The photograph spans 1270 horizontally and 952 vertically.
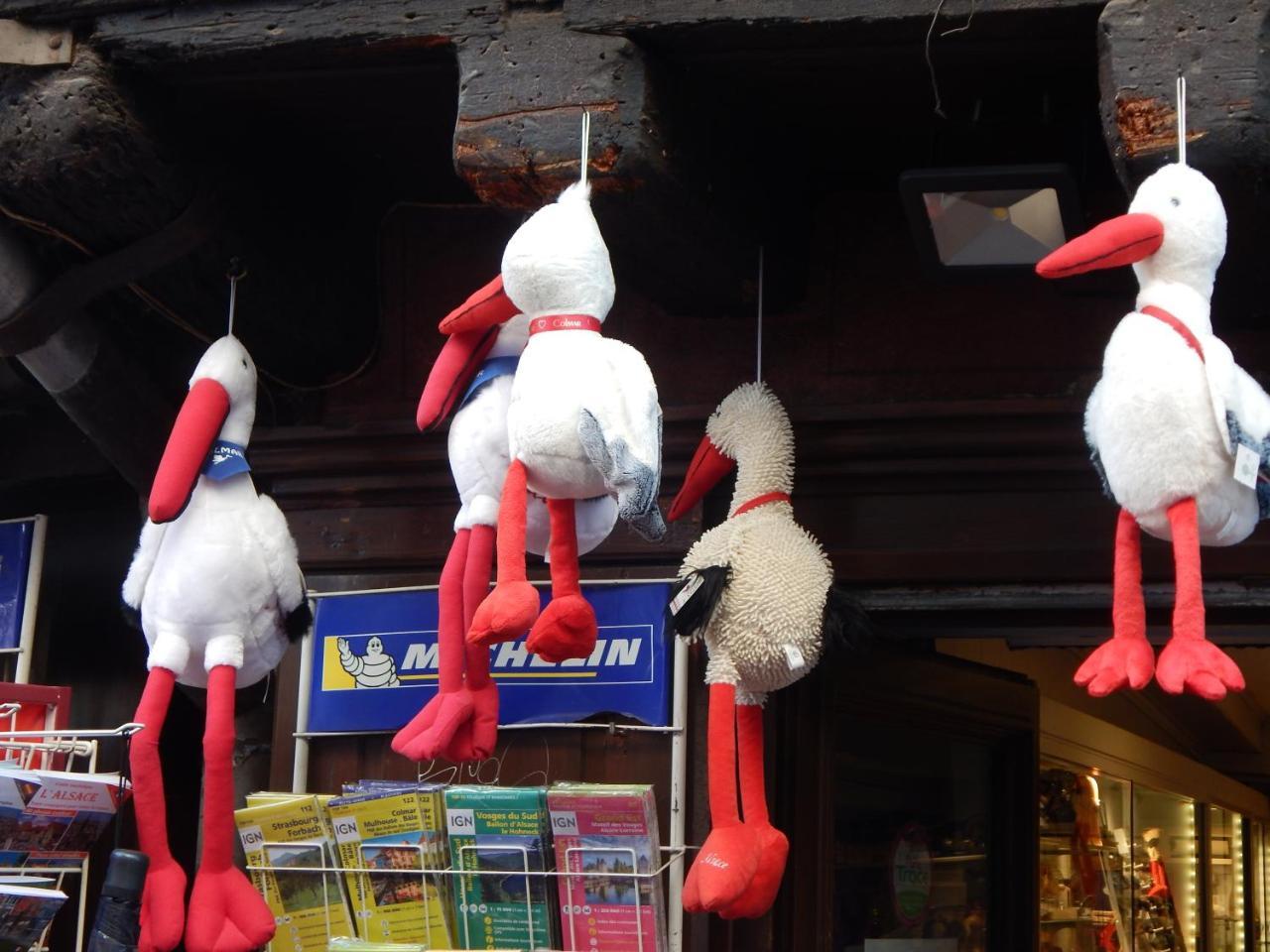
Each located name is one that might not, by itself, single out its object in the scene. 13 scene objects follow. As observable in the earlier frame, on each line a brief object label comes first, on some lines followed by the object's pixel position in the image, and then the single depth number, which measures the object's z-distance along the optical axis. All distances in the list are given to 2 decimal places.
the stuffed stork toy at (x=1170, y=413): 2.20
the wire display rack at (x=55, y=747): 2.76
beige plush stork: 2.69
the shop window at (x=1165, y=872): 6.57
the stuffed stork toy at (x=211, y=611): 2.81
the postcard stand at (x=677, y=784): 3.11
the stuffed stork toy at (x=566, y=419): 2.41
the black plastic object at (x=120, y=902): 2.76
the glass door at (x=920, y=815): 3.37
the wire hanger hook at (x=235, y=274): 3.36
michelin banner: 3.26
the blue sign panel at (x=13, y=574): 4.11
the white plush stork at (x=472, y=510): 2.68
